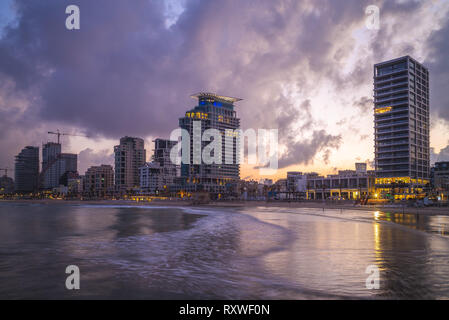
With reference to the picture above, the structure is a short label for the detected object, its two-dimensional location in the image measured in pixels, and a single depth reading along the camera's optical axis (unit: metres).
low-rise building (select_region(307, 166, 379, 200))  161.25
